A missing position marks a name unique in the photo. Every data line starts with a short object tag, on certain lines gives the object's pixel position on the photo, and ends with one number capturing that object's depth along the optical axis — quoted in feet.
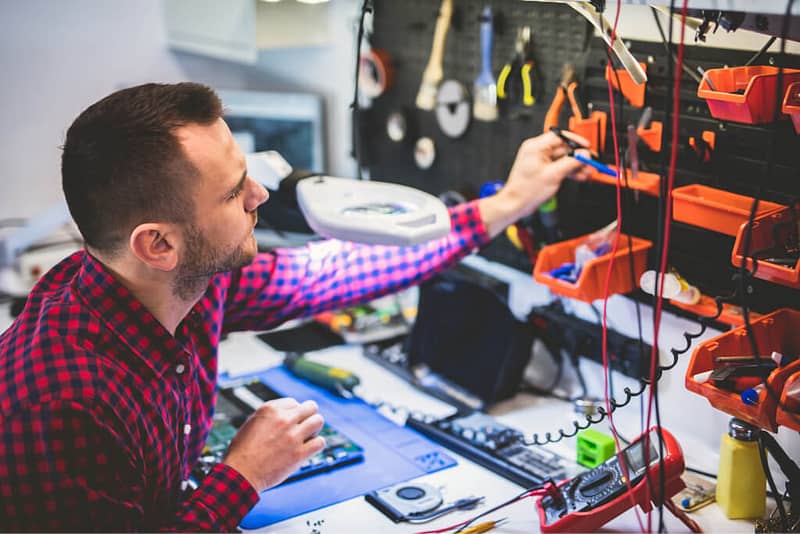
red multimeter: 4.34
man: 3.77
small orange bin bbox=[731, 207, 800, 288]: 4.05
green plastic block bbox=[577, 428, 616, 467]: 5.03
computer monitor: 8.52
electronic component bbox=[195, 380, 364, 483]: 5.11
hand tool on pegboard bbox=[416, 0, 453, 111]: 6.52
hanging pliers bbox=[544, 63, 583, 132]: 5.62
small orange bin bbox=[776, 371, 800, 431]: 3.90
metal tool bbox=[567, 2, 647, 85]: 4.43
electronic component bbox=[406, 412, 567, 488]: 4.98
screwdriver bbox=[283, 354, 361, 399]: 6.04
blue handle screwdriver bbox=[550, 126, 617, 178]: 5.06
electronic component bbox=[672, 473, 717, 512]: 4.69
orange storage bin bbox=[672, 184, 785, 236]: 4.43
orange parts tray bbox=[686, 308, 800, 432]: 3.98
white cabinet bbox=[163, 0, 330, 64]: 7.48
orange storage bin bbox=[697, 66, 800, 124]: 4.16
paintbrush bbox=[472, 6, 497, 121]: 6.14
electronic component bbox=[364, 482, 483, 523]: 4.63
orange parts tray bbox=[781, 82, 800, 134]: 4.01
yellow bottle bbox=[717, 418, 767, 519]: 4.55
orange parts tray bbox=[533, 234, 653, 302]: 5.09
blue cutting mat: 4.79
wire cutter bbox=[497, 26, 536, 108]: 5.89
